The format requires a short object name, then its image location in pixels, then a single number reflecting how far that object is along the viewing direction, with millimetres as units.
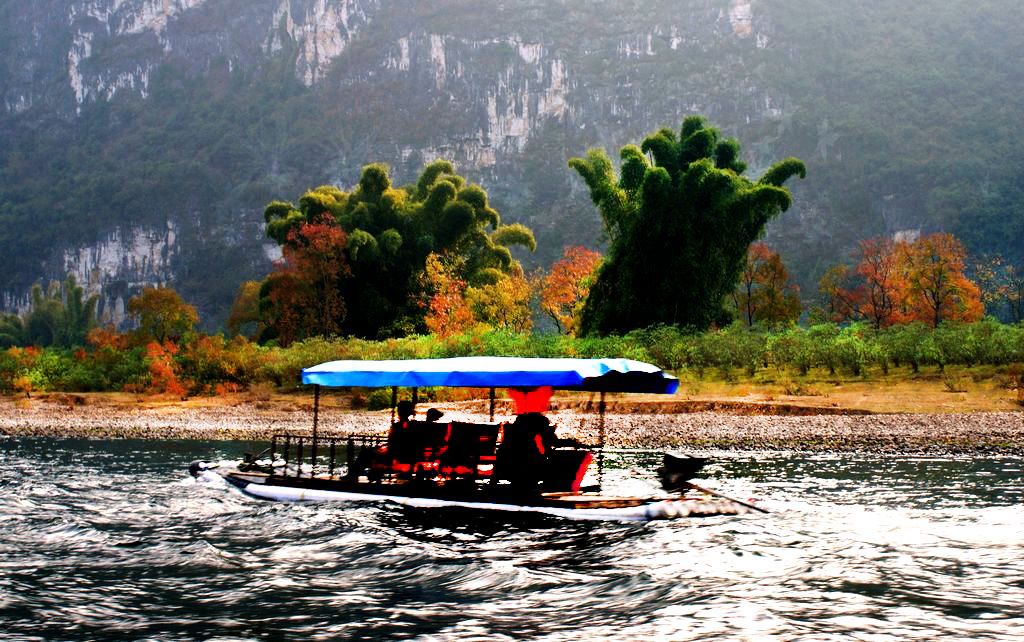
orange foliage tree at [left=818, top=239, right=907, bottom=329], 71188
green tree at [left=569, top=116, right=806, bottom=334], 54594
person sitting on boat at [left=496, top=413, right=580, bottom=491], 15742
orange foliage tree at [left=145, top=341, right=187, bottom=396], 43469
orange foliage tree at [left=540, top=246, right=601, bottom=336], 68938
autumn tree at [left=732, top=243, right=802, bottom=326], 74812
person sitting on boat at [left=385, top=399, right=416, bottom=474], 17078
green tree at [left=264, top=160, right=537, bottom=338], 64812
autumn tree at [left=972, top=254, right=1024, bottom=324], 71375
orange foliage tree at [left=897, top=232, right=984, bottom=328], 64500
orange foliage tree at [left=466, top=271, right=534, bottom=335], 61594
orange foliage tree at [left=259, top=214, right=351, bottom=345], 60188
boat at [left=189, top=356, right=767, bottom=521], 15289
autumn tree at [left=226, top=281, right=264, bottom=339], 90744
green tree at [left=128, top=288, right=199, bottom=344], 51250
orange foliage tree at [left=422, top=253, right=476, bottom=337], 55312
